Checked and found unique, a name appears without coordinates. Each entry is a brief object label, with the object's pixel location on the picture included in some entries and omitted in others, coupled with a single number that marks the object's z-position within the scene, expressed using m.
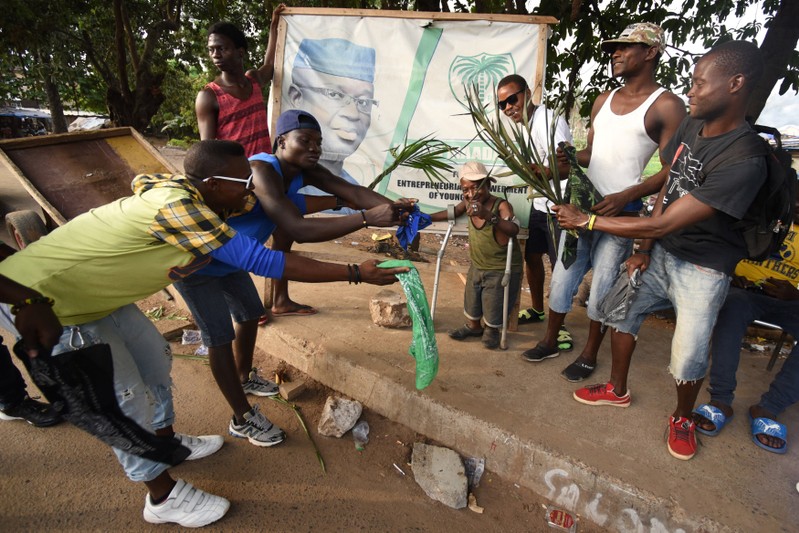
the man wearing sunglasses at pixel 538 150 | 2.99
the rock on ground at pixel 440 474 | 2.31
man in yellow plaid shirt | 1.69
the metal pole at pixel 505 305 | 3.04
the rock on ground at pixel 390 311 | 3.46
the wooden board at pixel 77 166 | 3.56
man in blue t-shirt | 2.34
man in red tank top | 3.24
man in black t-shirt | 1.88
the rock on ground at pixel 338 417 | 2.68
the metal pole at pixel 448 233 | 3.25
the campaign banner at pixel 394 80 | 3.60
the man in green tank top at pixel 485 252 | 3.04
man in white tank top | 2.53
